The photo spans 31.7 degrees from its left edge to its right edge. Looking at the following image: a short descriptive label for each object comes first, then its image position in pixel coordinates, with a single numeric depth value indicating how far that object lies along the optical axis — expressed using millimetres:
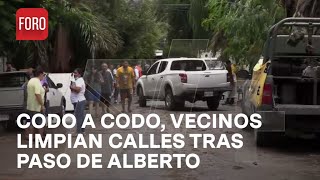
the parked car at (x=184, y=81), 16078
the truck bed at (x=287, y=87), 10469
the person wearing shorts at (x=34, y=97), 12000
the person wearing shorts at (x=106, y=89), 13672
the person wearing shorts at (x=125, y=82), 13781
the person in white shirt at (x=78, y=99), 12434
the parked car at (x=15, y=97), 14008
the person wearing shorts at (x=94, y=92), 13775
